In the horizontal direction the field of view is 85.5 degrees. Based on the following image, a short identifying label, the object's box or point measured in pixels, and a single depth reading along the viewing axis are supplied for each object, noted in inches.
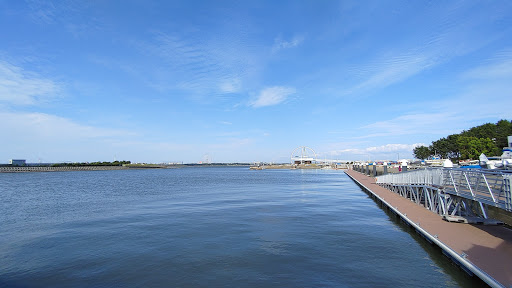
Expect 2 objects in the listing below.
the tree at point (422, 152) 4720.7
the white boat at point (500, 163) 764.0
